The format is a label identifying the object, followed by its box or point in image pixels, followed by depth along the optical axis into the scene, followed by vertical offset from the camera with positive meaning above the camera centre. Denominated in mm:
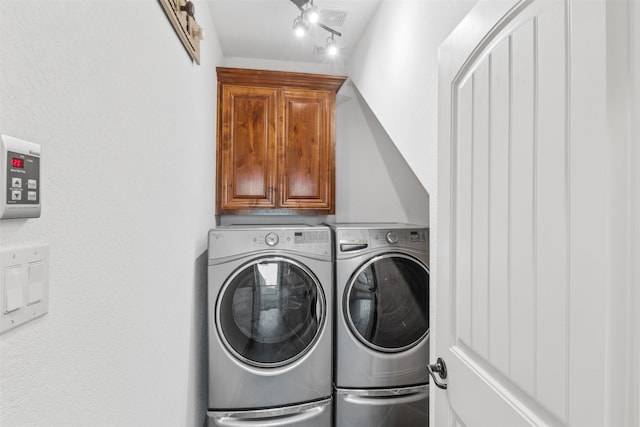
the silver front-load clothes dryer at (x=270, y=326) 1722 -618
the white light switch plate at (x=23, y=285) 471 -114
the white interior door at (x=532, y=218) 506 -9
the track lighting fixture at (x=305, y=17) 1818 +1133
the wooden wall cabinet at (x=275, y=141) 2342 +514
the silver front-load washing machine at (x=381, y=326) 1841 -648
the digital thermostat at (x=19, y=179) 466 +49
